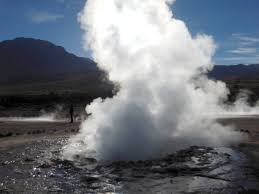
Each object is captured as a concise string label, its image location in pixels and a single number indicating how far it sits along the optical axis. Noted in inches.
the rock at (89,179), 467.6
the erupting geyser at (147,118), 628.7
